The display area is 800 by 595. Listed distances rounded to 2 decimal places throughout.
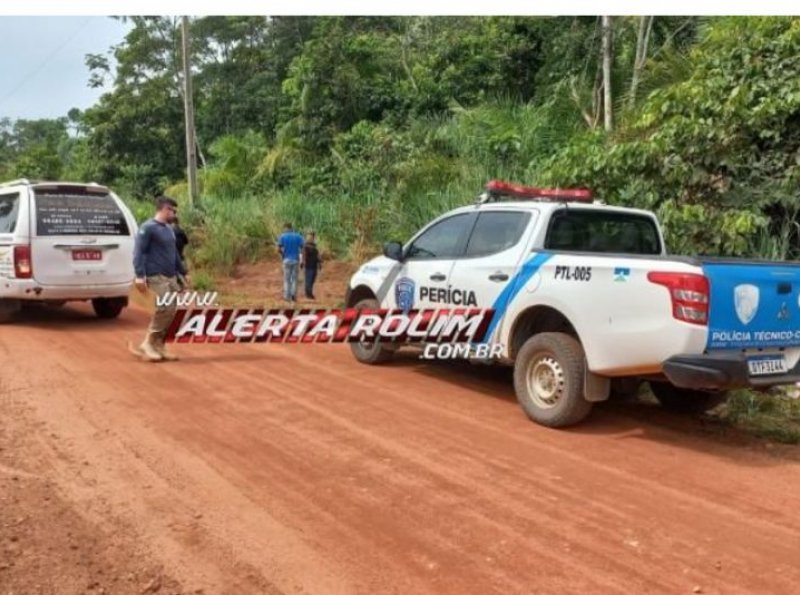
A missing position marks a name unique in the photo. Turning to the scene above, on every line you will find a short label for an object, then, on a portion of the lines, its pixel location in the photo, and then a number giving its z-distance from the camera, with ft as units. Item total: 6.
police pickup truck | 16.58
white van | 33.06
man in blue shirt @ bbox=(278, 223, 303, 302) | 47.57
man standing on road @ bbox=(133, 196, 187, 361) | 27.53
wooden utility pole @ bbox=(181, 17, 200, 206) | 65.26
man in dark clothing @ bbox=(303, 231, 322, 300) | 48.67
